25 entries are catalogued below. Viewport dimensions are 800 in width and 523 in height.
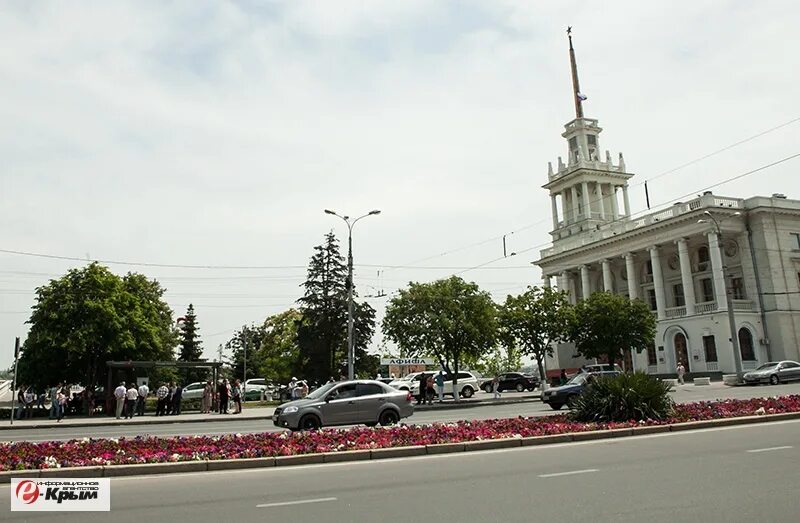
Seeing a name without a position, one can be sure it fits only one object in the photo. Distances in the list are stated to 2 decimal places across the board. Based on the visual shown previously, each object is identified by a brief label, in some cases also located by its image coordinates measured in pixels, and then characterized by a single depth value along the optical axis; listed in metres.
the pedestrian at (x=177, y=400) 32.22
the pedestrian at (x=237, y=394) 31.46
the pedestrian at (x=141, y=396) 31.77
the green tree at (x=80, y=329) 34.19
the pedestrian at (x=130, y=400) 29.75
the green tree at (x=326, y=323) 54.59
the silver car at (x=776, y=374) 38.53
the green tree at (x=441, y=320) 37.59
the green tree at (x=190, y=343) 78.56
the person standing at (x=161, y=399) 31.80
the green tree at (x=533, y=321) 42.19
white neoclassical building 52.09
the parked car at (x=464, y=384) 41.19
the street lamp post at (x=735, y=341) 42.12
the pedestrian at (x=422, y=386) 36.34
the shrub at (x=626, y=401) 16.16
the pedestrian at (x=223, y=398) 32.97
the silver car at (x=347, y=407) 18.47
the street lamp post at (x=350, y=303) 34.41
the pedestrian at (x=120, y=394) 29.11
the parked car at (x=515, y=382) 50.25
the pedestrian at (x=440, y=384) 37.88
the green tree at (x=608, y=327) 46.69
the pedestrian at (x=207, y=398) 33.88
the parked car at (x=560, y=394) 26.92
